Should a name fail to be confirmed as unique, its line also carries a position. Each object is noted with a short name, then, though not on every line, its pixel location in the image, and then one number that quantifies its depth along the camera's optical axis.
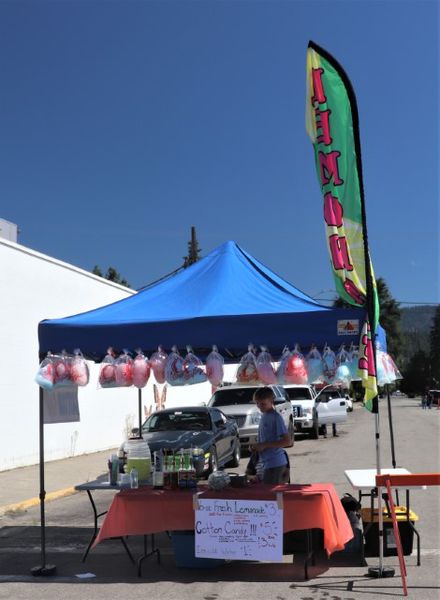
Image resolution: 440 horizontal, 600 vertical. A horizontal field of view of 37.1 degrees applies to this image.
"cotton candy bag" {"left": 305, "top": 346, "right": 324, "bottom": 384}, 6.65
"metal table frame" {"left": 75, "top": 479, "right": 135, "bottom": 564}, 6.71
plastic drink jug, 7.03
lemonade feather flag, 6.14
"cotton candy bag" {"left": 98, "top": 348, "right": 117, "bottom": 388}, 7.50
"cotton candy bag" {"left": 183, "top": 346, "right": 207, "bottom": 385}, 7.10
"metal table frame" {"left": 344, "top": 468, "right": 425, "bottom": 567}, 6.38
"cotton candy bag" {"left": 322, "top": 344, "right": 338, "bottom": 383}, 6.64
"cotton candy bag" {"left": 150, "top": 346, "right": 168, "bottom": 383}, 7.07
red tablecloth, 6.06
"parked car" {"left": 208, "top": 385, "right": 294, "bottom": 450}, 16.19
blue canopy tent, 6.65
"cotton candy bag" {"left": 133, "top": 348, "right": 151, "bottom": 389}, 7.31
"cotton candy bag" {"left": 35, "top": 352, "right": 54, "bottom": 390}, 6.91
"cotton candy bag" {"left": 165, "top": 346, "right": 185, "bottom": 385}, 7.06
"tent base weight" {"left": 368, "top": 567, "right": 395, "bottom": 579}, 6.00
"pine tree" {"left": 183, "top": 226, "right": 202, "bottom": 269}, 35.91
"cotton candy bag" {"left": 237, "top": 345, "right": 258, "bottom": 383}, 6.84
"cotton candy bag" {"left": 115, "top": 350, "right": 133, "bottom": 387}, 7.28
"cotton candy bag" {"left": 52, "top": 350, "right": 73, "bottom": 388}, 7.10
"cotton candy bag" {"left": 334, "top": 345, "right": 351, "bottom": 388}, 6.56
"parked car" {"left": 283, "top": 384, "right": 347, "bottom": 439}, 21.59
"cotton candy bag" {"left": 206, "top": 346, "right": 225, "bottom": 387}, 6.96
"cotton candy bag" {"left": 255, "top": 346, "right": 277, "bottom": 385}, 6.75
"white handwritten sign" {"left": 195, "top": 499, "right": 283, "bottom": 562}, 5.99
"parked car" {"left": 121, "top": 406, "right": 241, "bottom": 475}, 11.58
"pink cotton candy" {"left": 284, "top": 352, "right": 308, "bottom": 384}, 6.69
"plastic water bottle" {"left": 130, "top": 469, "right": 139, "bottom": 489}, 6.75
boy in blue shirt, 6.85
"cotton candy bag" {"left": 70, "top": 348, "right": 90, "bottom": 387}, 7.17
